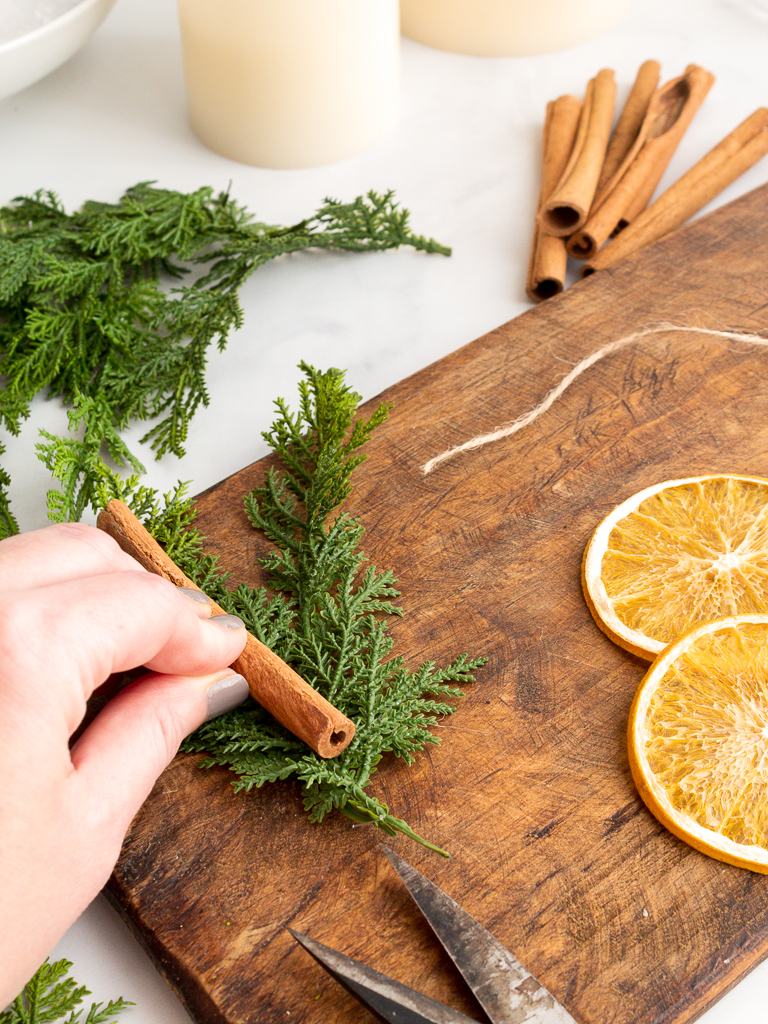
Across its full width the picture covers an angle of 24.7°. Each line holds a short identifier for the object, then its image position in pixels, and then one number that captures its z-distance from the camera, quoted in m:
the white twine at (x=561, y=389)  0.43
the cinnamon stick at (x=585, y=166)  0.49
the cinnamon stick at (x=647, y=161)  0.49
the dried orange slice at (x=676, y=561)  0.39
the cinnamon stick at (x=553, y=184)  0.48
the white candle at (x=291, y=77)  0.48
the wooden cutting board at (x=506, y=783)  0.34
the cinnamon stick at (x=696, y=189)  0.49
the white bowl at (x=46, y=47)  0.48
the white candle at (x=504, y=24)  0.58
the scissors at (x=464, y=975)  0.33
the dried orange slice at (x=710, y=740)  0.36
